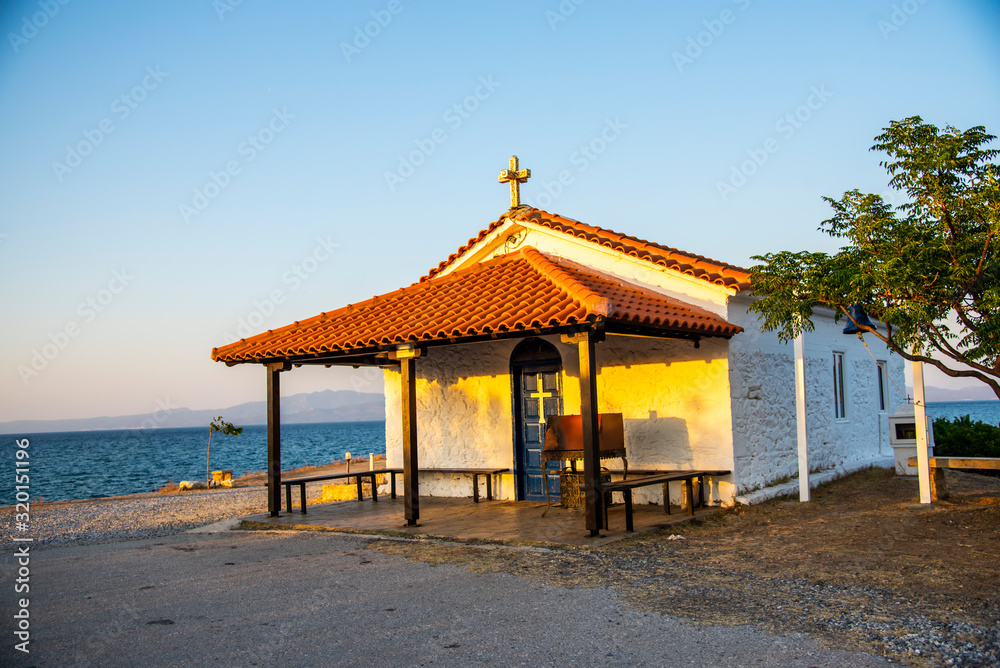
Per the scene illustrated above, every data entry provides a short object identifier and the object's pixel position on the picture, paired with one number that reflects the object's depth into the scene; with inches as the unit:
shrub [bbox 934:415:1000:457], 531.8
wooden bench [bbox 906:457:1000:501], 385.1
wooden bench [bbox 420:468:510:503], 480.1
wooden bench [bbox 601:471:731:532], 352.5
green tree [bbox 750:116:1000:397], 293.1
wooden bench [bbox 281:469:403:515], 478.0
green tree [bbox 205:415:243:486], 654.3
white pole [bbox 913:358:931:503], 398.0
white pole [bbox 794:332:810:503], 430.3
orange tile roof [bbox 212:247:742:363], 349.4
